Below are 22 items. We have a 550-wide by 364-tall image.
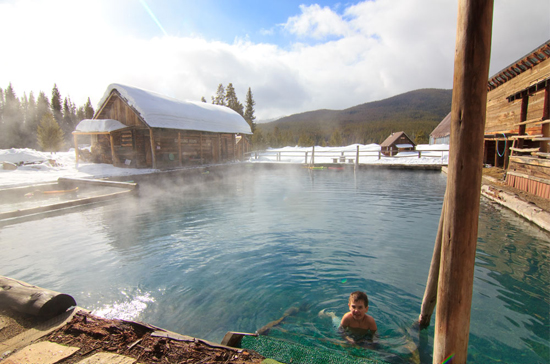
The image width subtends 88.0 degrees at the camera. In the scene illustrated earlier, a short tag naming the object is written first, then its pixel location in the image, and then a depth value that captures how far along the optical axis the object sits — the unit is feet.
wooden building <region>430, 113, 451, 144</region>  139.54
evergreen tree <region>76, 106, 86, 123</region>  209.90
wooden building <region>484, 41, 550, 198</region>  29.37
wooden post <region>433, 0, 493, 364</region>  6.48
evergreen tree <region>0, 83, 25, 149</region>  169.07
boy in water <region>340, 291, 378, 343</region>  11.44
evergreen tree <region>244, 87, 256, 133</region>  181.15
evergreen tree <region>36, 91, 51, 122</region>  208.59
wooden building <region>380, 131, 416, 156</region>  132.39
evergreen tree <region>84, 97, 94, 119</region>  192.01
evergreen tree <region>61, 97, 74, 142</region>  204.85
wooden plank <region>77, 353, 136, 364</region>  7.44
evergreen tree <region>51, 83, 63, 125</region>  201.16
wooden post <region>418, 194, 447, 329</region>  9.34
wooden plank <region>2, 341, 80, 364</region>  7.59
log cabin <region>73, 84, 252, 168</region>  58.54
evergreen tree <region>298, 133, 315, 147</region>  211.41
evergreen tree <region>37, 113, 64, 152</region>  107.24
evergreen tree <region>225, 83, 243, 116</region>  176.24
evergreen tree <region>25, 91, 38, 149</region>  175.94
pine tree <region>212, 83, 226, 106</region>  180.96
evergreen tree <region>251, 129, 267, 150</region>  175.83
